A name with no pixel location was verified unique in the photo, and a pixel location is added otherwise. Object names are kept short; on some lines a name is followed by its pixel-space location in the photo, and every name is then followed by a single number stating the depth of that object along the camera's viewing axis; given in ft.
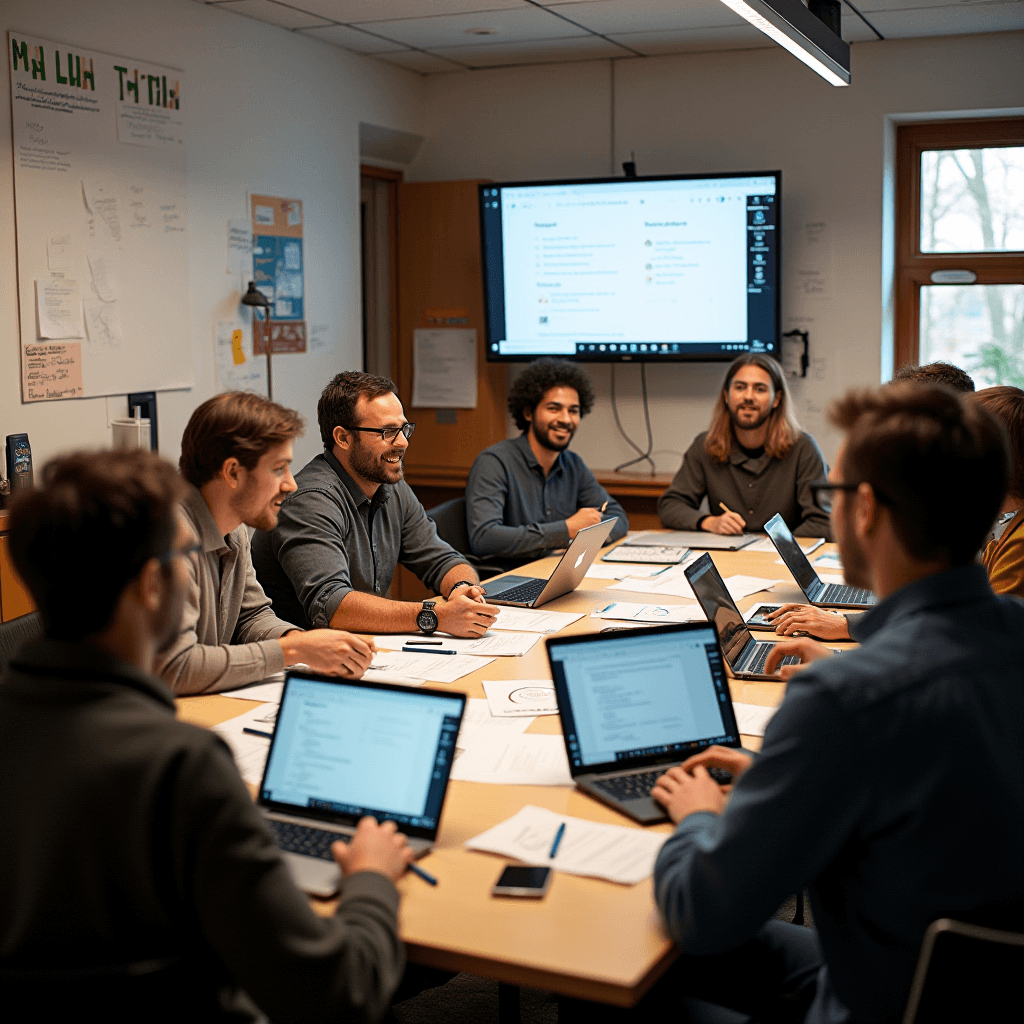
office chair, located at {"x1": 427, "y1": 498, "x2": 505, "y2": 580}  12.78
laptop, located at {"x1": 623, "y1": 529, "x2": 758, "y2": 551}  12.91
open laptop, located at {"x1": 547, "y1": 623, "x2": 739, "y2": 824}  5.86
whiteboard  11.92
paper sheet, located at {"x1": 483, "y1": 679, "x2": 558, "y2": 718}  7.22
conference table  4.26
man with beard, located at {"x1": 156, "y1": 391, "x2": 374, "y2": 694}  7.50
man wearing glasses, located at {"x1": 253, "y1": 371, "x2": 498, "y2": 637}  9.06
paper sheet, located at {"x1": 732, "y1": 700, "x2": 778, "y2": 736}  6.79
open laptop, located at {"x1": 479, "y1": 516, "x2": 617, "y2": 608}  9.94
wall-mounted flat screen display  16.70
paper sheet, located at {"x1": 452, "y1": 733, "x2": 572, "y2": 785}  6.13
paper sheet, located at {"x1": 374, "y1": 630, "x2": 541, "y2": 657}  8.56
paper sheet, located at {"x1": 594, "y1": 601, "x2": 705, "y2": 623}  9.50
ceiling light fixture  9.93
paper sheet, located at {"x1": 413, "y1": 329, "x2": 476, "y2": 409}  18.74
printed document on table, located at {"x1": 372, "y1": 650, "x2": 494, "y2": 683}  7.95
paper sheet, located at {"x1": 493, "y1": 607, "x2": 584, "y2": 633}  9.25
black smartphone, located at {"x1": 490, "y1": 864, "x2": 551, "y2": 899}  4.82
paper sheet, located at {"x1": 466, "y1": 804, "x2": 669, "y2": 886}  5.04
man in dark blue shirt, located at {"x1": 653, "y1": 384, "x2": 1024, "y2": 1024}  3.98
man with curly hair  12.87
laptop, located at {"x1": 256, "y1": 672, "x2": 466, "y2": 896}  5.20
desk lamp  14.67
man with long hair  14.12
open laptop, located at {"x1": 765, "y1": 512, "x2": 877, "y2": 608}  10.24
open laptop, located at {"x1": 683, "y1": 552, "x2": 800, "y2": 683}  8.13
